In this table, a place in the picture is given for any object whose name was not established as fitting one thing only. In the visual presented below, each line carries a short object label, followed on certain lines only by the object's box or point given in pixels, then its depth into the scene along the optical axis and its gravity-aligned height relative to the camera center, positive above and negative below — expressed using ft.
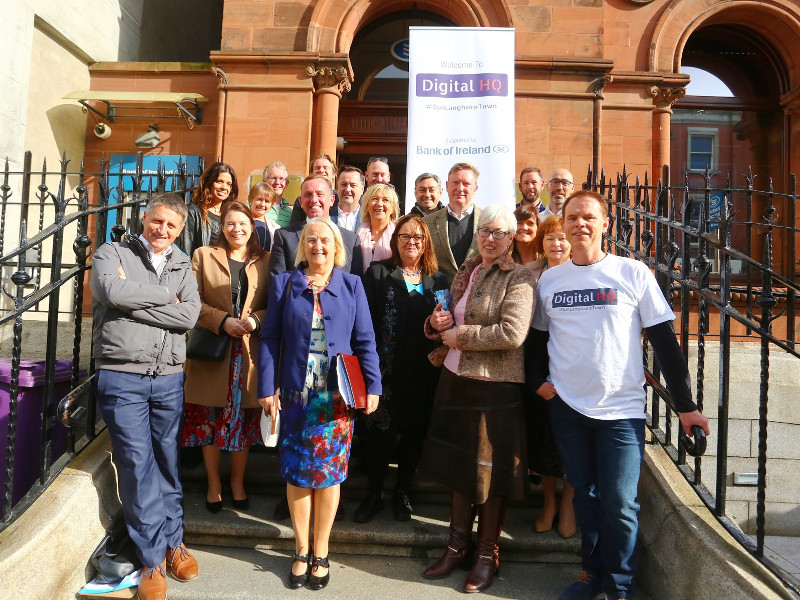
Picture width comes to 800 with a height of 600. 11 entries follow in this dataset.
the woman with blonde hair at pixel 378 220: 13.28 +2.34
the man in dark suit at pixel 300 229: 12.26 +1.83
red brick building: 27.14 +12.00
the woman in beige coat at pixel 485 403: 9.91 -1.29
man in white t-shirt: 8.89 -0.78
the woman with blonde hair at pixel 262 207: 14.15 +2.74
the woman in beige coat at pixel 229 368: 11.75 -1.00
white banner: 22.81 +8.77
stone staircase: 9.99 -4.31
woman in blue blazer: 10.14 -0.96
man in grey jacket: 9.71 -0.99
